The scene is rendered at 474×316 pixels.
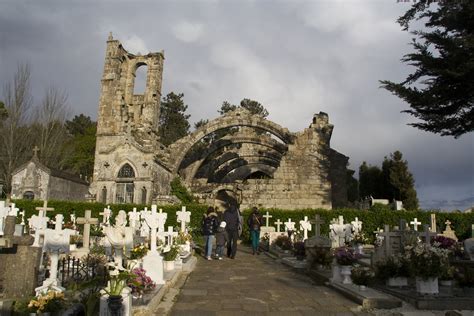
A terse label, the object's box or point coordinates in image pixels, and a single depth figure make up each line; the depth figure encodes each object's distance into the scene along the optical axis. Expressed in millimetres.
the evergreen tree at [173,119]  48281
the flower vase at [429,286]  6141
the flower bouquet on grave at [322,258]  9789
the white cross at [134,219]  13328
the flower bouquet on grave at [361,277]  7160
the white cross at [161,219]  9100
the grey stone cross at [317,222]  12814
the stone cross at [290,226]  16906
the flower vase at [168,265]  8945
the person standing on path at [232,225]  12773
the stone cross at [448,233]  17969
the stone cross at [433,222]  18088
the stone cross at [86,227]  12281
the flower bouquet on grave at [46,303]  4543
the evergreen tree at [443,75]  10633
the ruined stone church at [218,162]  24453
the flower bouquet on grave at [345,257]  7652
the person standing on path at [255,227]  14273
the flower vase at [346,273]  7514
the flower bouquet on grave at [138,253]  7426
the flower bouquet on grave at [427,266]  6152
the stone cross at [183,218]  13453
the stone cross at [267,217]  19234
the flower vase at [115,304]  4312
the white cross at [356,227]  16381
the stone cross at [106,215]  18039
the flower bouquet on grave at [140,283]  5411
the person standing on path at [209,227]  12286
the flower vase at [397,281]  7289
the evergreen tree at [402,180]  38938
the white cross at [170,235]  11553
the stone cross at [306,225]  14677
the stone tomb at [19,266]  5492
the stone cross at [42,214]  11720
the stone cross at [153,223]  7566
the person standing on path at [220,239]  12828
